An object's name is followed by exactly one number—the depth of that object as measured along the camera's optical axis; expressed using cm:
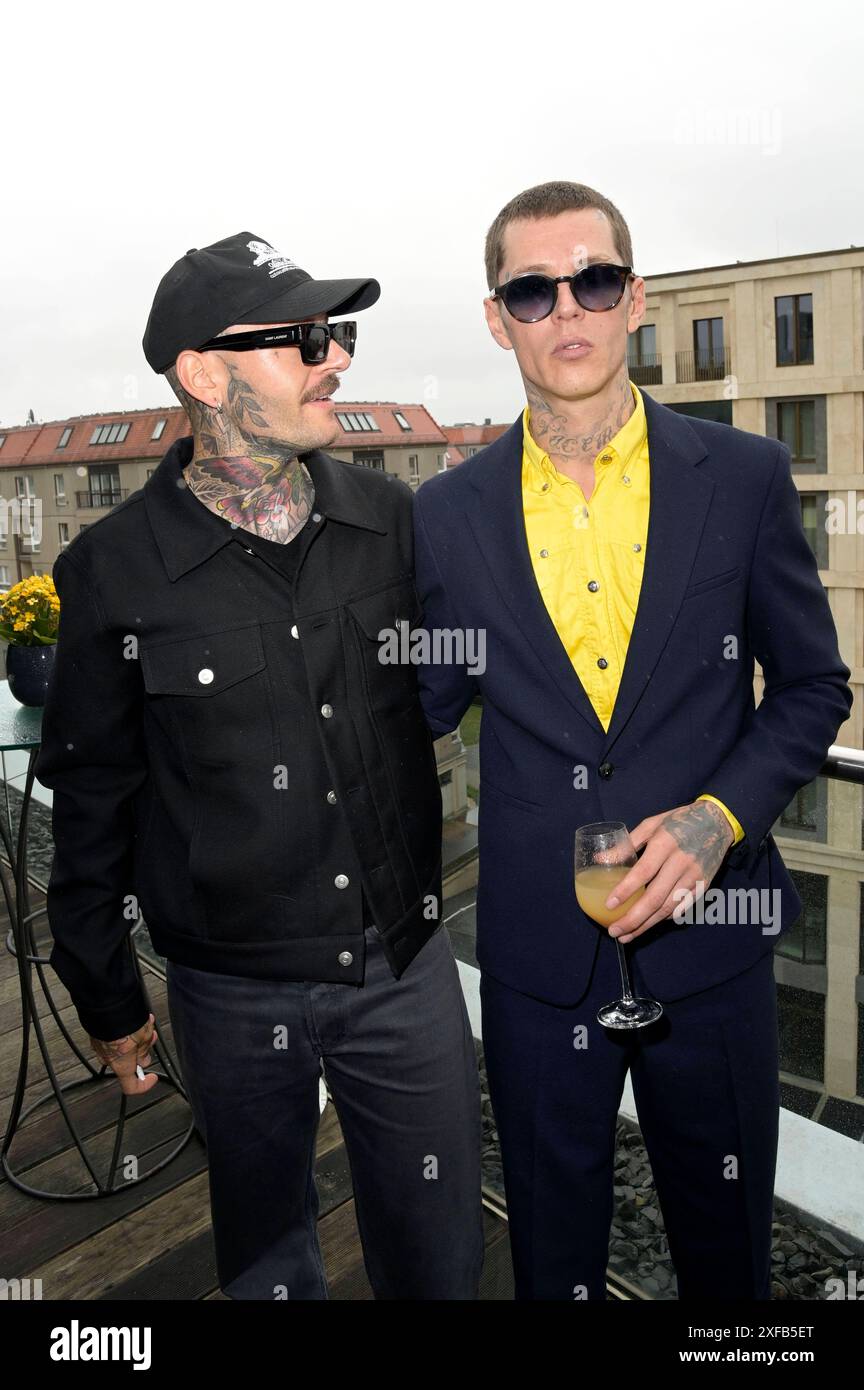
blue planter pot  270
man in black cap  143
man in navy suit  138
